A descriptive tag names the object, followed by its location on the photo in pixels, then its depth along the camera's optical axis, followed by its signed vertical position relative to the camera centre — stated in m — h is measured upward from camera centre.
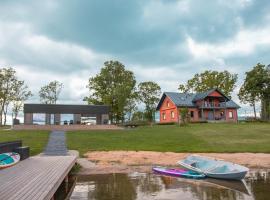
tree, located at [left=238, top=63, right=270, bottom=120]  41.24 +6.00
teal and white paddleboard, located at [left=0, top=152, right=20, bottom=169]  9.13 -1.77
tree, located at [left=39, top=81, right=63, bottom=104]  44.26 +6.23
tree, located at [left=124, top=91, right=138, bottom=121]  44.71 +2.70
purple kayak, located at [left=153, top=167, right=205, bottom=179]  10.23 -2.87
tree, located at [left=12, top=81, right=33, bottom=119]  37.71 +4.16
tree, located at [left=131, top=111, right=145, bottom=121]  47.26 +0.56
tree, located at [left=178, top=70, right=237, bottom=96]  47.30 +7.98
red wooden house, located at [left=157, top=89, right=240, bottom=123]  39.27 +2.02
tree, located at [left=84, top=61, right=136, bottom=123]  42.24 +7.33
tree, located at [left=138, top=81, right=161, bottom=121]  50.83 +5.71
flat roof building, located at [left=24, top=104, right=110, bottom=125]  29.87 +0.94
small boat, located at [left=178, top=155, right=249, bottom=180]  9.78 -2.63
